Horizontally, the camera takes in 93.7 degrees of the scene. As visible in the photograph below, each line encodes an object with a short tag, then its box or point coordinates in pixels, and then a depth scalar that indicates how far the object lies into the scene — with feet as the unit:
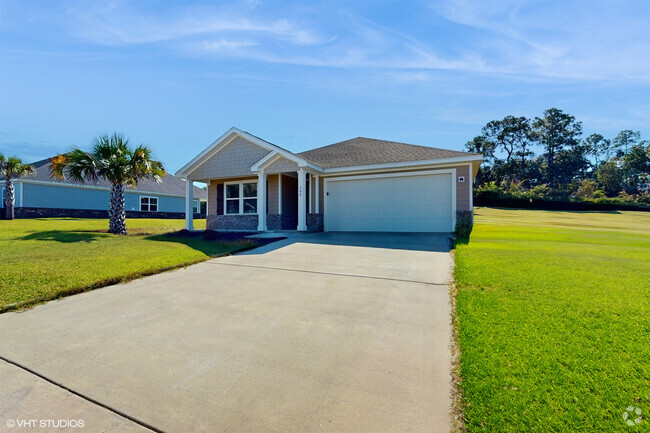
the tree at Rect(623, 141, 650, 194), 157.17
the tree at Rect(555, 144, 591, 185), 169.99
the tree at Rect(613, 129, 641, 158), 197.16
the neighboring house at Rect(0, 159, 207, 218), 72.79
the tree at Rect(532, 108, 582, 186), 169.17
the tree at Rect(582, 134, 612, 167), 194.80
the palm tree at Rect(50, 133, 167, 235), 42.88
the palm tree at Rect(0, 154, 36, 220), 63.62
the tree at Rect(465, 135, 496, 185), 164.35
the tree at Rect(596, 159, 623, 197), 155.02
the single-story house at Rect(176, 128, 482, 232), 38.86
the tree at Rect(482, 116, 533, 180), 163.53
